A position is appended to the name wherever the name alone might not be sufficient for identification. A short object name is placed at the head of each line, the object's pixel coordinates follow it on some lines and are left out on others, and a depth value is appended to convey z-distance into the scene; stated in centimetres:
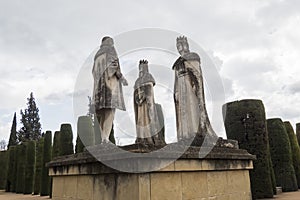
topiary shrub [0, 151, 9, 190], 2459
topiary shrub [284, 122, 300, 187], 1377
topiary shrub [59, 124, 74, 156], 1477
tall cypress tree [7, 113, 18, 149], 3725
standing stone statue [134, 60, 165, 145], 665
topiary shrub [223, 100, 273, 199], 968
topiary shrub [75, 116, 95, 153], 1410
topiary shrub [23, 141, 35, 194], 1904
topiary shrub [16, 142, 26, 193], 1999
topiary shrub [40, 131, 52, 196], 1594
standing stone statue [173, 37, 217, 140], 583
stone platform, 372
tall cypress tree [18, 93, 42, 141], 4294
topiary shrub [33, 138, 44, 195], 1789
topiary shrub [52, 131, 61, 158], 1584
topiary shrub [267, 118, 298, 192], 1237
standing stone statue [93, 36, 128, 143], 500
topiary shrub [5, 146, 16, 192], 2184
